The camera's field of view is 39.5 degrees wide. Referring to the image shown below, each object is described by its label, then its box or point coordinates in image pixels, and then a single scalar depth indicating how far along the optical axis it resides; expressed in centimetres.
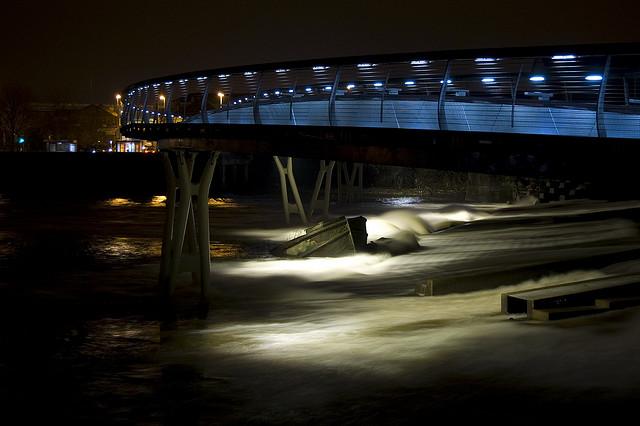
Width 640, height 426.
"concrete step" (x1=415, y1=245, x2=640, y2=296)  1786
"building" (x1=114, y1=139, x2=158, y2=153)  9494
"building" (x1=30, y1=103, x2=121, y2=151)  13150
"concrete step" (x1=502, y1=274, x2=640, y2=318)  1432
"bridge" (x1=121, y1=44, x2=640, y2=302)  1173
